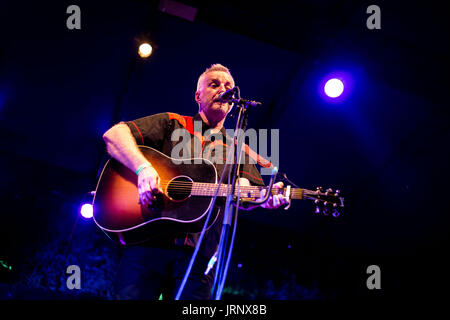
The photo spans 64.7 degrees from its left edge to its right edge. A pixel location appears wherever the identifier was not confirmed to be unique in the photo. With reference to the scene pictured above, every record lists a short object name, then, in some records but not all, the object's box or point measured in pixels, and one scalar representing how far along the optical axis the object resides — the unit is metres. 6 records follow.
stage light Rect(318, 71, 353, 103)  4.63
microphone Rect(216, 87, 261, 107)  2.16
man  2.23
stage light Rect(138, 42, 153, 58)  4.44
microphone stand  1.74
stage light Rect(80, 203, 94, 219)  5.54
